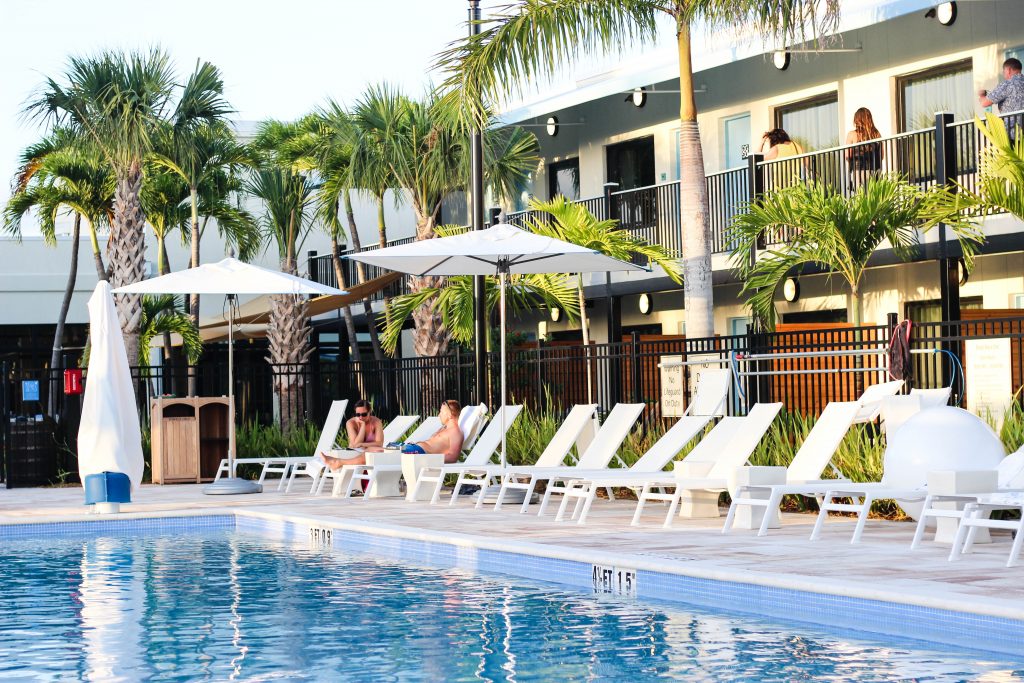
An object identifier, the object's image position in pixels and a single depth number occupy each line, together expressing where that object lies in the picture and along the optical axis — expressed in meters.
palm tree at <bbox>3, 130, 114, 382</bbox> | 28.02
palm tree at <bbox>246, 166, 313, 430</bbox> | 22.83
